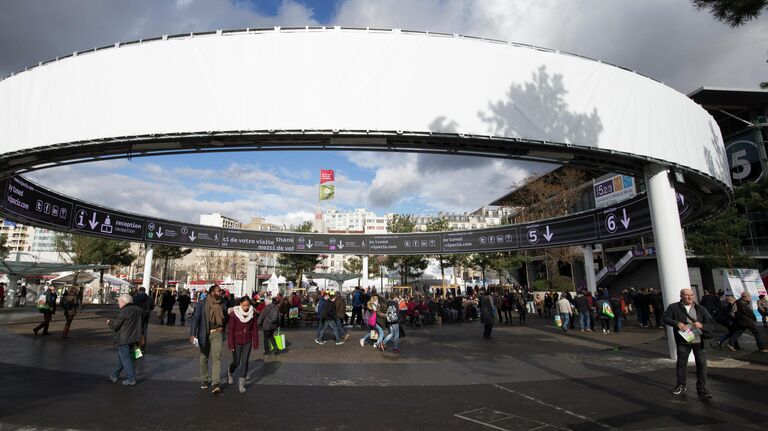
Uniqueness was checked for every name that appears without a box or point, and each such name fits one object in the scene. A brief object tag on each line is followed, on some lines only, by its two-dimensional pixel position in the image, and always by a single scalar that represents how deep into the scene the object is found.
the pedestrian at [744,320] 10.43
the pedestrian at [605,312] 15.05
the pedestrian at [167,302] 17.85
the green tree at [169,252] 45.69
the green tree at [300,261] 44.81
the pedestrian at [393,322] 11.70
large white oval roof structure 7.07
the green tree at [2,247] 48.66
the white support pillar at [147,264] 23.59
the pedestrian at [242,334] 6.92
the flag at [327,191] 48.41
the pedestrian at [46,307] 12.77
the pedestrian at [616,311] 15.11
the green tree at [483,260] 42.03
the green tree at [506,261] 39.33
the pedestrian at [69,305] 12.21
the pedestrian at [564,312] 16.08
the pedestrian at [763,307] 14.63
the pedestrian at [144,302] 11.76
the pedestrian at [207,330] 6.84
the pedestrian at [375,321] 11.96
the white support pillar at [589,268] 20.48
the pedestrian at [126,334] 7.01
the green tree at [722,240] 23.19
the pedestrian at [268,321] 10.12
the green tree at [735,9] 7.18
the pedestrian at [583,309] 16.13
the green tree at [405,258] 44.12
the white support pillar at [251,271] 30.23
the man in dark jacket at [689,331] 6.38
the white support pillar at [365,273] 30.85
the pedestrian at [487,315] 14.23
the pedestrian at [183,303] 17.97
